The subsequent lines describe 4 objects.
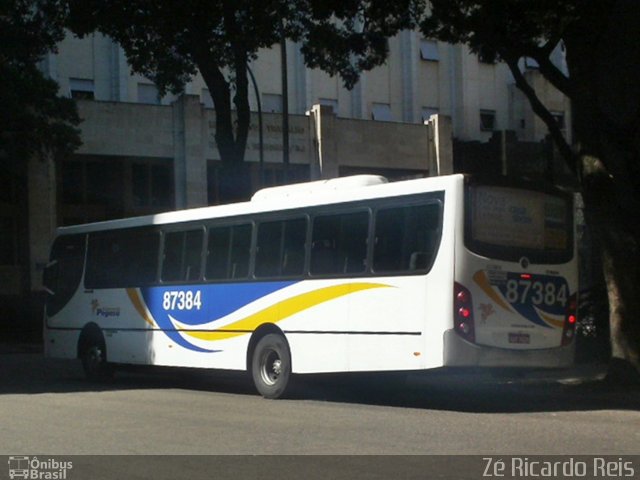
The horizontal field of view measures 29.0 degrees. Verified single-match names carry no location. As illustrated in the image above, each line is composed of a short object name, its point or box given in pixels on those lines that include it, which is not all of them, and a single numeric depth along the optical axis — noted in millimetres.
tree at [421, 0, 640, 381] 17719
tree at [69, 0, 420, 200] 25172
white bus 15109
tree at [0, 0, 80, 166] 32062
